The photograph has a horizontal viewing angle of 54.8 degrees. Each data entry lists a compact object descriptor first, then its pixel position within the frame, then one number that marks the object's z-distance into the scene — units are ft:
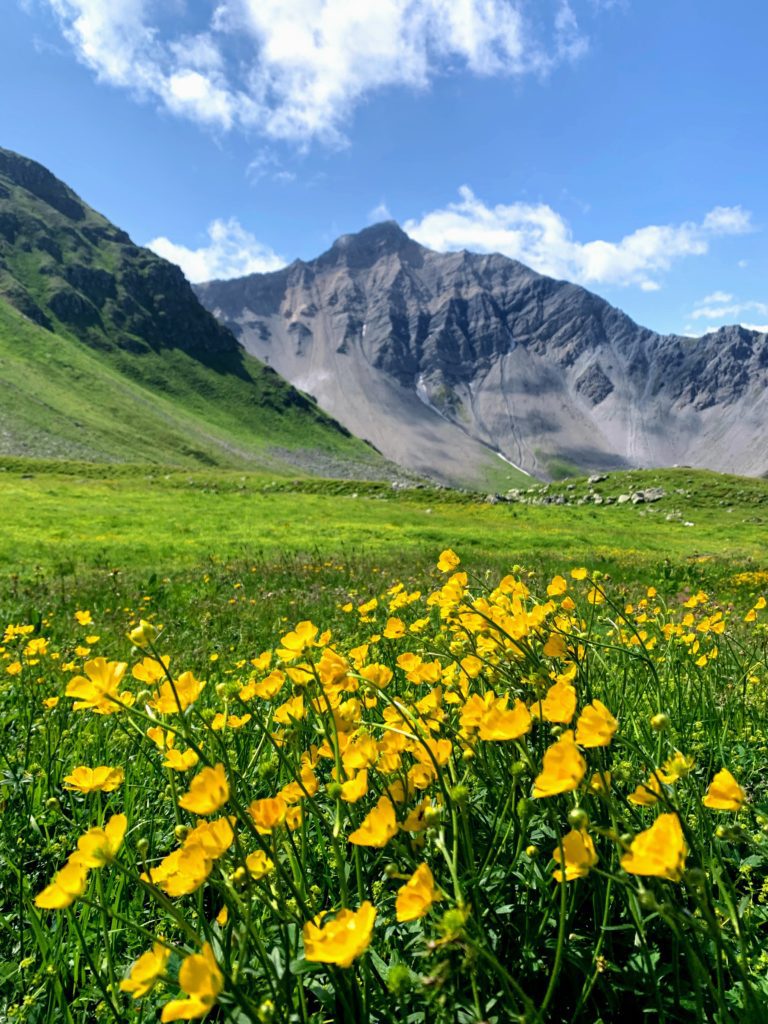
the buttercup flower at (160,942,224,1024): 0.71
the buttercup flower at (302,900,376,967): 0.74
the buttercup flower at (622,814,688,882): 0.74
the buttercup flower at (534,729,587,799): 0.84
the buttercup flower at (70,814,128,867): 0.89
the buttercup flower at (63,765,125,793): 1.23
